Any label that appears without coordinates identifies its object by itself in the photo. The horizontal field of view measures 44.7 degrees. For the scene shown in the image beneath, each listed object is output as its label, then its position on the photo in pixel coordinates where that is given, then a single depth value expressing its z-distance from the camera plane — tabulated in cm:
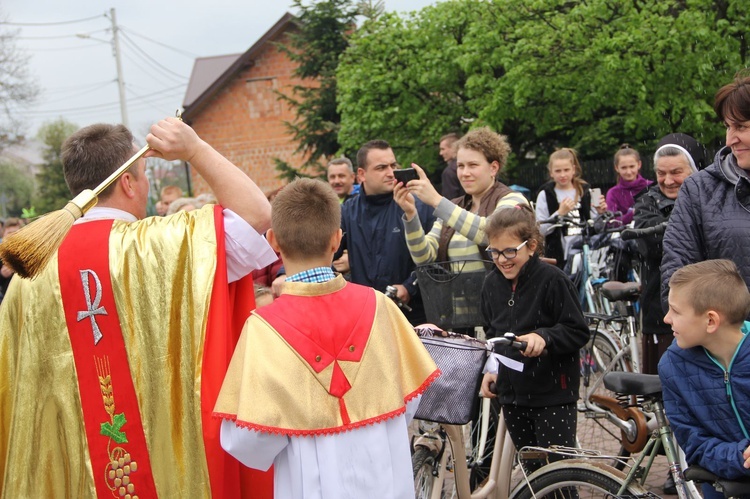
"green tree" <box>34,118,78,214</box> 5505
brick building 3738
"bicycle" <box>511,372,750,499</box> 366
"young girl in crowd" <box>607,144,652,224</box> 916
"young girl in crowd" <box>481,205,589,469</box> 439
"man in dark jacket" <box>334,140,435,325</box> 608
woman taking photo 530
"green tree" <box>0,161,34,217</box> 6988
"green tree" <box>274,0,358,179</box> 2478
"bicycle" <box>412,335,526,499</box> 422
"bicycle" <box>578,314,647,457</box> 428
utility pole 4034
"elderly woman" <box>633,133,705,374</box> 575
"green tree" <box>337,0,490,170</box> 1911
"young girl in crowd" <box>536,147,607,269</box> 953
